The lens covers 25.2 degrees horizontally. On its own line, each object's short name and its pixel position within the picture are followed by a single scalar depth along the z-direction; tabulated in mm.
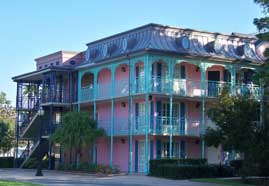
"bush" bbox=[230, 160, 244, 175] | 36906
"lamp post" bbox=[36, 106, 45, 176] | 35625
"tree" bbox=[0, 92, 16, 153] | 51875
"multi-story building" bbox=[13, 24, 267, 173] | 39031
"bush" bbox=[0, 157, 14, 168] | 49219
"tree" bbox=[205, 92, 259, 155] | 30244
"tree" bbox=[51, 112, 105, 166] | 39997
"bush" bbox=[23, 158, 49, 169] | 46734
